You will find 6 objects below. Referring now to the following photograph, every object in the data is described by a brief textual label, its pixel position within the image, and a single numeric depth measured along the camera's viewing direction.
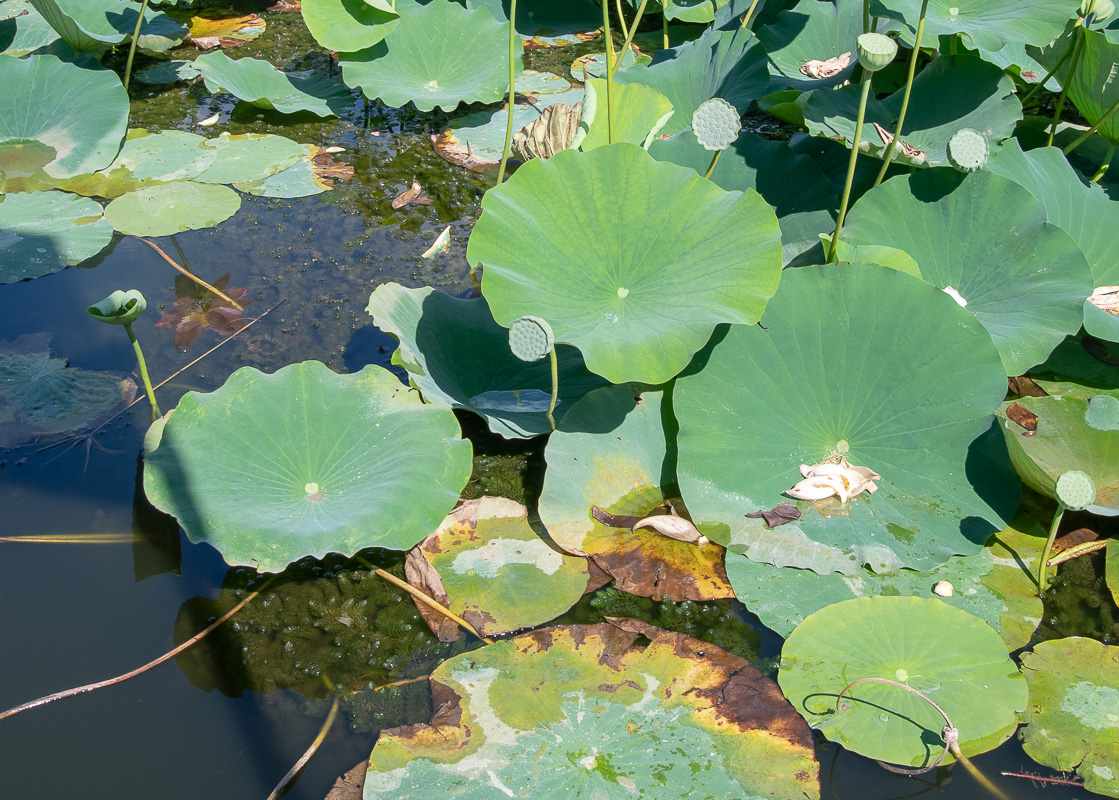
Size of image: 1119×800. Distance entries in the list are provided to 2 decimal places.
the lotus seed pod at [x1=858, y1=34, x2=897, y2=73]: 1.99
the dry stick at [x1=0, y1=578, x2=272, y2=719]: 1.81
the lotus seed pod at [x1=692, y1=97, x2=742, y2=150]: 2.21
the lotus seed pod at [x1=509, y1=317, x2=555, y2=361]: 1.89
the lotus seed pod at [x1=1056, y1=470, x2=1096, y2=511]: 1.79
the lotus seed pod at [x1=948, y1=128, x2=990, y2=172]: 2.28
